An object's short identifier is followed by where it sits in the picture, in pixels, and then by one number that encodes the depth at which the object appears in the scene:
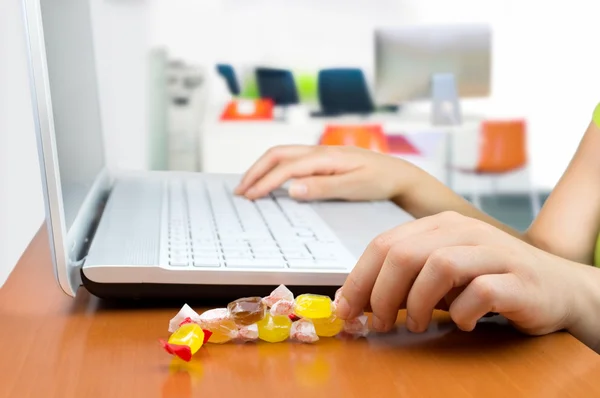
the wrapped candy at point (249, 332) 0.50
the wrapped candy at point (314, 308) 0.51
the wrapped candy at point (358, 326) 0.52
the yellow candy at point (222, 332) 0.50
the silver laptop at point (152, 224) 0.55
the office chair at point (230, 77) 4.41
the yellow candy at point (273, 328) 0.50
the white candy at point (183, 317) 0.51
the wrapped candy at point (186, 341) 0.46
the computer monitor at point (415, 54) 4.12
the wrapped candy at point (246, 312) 0.50
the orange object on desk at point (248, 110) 4.23
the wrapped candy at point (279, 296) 0.52
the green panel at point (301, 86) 4.46
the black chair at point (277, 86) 4.44
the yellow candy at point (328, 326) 0.51
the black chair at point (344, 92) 4.44
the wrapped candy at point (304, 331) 0.50
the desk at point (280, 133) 3.85
